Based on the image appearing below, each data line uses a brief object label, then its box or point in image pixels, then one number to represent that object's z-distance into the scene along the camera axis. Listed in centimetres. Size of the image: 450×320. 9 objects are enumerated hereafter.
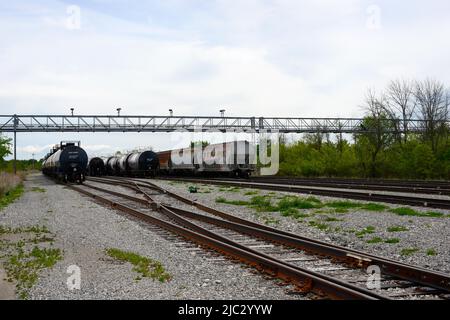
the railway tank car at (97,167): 6319
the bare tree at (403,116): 4441
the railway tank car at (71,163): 3906
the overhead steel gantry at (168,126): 6444
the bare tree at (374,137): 4388
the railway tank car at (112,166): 5974
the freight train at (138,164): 4969
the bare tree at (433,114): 4091
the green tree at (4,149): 4436
